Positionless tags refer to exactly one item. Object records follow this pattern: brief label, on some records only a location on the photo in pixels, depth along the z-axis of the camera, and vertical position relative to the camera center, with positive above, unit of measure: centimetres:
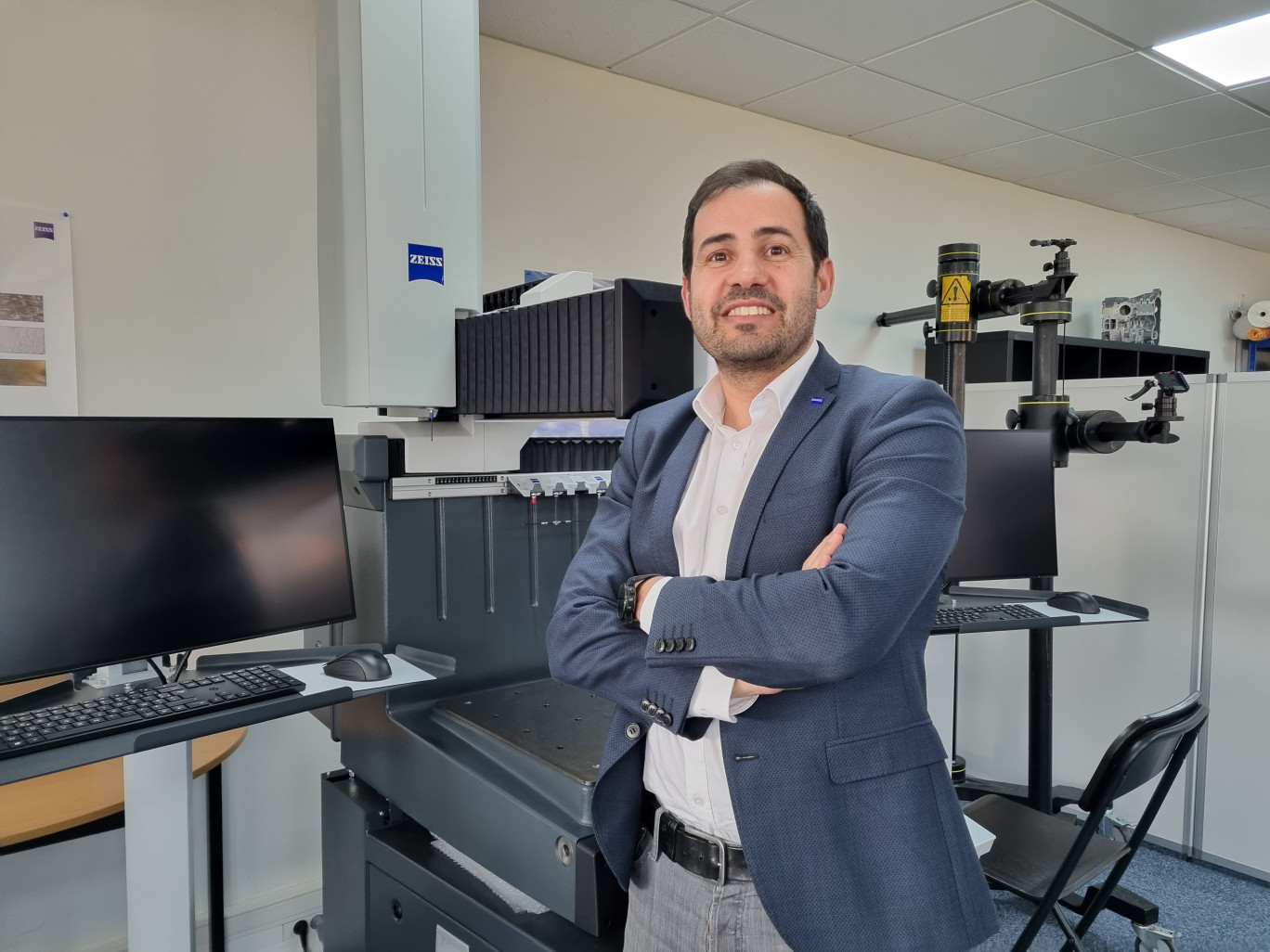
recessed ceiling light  282 +126
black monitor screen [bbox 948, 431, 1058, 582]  235 -24
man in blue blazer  96 -24
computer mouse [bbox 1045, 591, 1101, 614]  237 -49
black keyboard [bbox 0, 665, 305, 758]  104 -37
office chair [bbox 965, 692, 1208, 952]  151 -90
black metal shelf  394 +34
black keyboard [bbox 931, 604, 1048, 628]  219 -50
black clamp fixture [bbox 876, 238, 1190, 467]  238 +23
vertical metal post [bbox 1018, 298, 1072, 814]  245 -47
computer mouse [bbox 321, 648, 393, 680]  132 -37
